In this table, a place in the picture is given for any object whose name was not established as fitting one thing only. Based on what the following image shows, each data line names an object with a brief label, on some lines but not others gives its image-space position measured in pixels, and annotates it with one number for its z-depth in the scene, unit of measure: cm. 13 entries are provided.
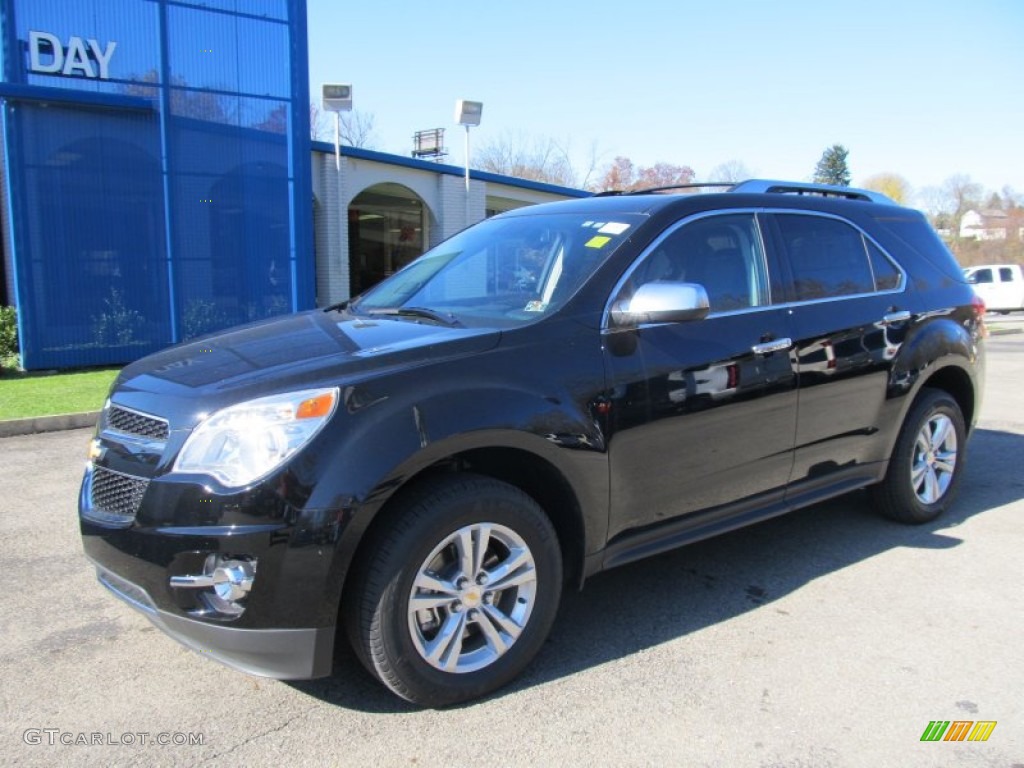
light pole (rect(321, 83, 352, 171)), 1467
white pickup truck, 3022
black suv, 256
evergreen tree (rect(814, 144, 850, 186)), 7206
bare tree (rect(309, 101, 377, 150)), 4190
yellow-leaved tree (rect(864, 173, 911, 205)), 7744
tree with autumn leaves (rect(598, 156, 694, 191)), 5416
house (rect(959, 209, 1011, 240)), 6116
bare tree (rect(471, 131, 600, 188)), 4966
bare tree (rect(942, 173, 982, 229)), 7141
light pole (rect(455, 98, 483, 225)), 1620
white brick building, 1590
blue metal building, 1116
